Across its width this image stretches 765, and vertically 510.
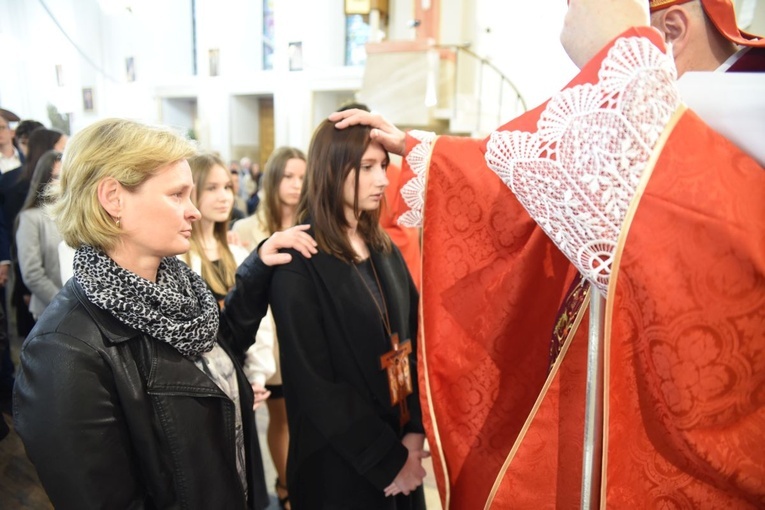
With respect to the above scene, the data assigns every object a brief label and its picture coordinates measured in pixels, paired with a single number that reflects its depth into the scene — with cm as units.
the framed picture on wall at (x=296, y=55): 940
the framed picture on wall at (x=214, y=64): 817
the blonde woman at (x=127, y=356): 92
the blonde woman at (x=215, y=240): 212
